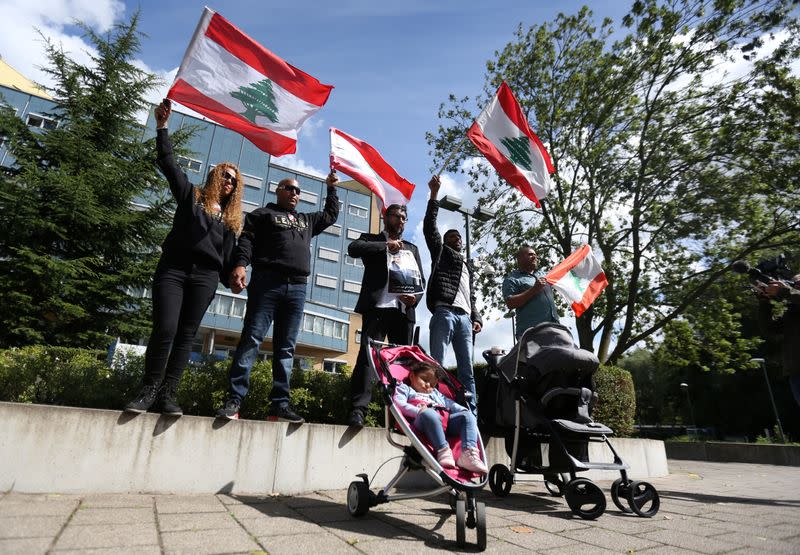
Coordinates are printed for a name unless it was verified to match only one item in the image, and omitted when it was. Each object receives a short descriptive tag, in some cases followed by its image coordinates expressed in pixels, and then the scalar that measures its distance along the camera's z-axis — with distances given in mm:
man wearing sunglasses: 4141
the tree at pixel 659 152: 12719
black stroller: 3820
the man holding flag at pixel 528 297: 5797
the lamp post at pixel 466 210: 12500
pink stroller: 2693
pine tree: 9539
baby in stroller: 3127
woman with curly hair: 3740
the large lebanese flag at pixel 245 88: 4672
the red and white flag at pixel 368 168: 5906
